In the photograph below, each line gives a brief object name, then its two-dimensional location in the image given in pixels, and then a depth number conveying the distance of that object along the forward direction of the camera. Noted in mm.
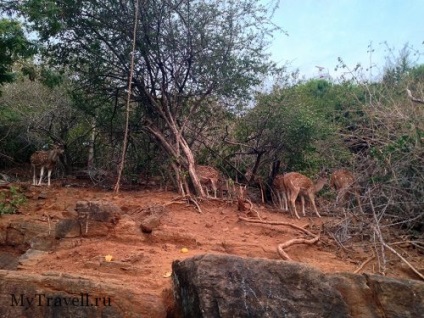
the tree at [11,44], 9773
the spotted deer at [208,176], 12156
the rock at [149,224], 8531
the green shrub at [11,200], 10375
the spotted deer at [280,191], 12005
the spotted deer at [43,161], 13547
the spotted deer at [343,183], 9227
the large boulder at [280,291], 5422
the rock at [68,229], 8594
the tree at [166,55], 12312
